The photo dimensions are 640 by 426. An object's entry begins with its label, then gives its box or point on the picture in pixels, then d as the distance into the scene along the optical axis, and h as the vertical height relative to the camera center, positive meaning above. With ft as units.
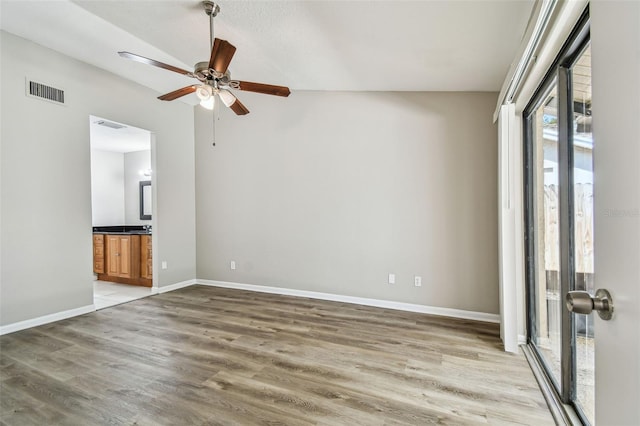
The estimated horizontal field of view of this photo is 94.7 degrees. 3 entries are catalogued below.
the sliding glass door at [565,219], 4.89 -0.17
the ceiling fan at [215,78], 7.05 +3.66
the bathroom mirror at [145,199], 21.42 +1.16
